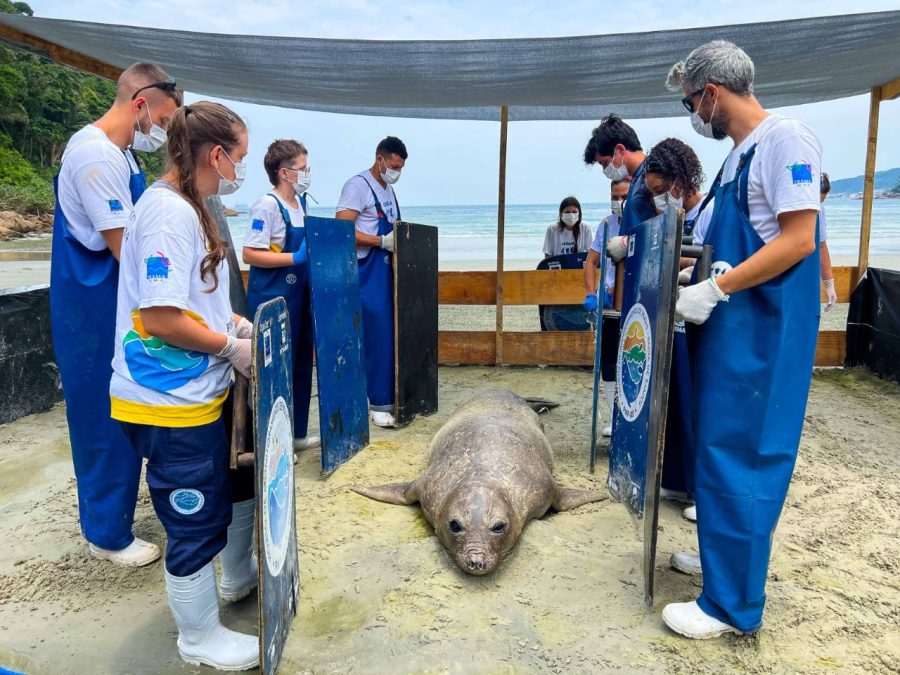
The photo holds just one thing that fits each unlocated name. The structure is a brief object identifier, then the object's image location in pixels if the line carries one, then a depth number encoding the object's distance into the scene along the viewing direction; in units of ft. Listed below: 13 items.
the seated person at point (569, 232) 27.61
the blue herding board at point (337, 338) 14.17
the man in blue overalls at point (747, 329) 7.45
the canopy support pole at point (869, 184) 21.65
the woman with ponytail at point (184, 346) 6.72
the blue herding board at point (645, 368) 8.14
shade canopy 15.31
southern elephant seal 10.37
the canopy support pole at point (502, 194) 23.04
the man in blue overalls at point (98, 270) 9.36
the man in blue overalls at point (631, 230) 12.04
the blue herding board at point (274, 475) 6.78
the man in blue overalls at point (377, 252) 18.24
